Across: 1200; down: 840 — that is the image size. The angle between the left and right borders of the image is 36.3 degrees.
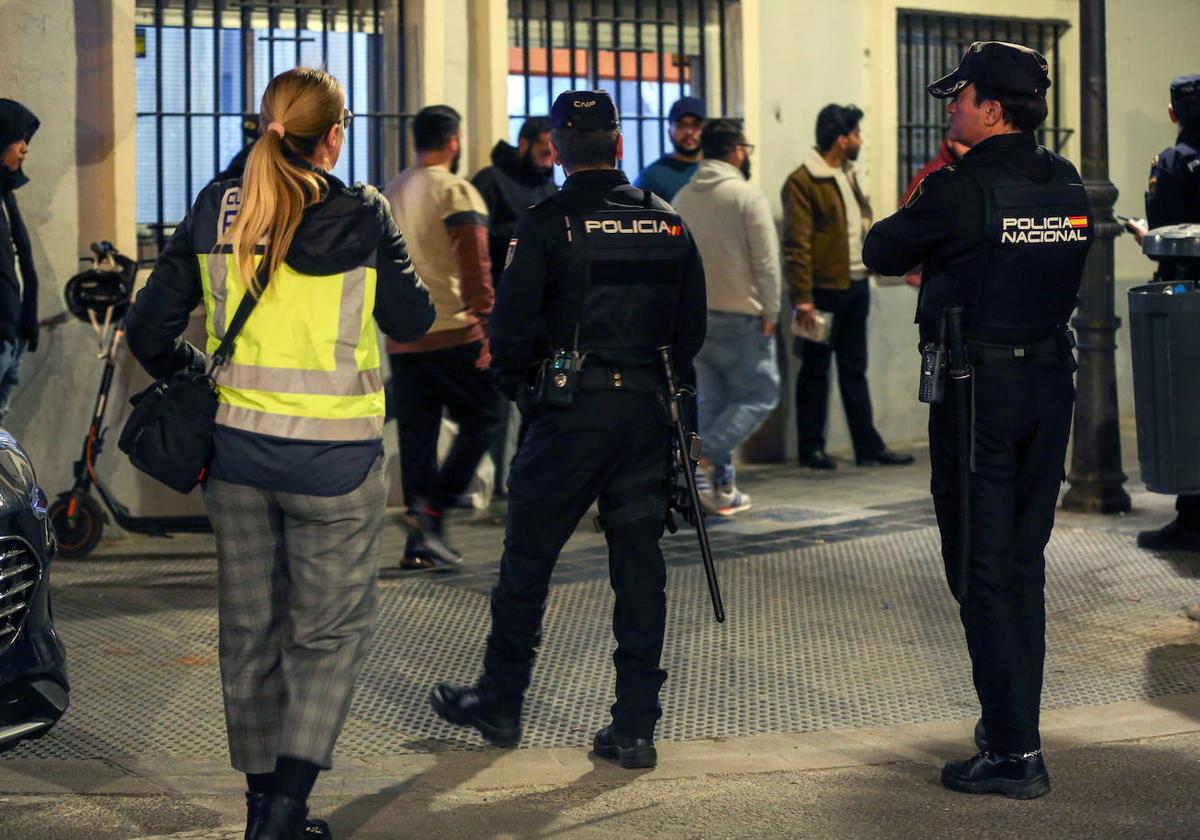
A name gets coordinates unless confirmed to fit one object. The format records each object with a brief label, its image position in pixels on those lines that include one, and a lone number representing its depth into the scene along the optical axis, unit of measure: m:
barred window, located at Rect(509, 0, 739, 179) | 10.66
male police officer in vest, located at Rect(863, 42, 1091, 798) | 4.79
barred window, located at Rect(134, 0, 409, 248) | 9.48
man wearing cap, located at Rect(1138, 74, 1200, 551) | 7.81
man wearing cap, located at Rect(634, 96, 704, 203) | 10.15
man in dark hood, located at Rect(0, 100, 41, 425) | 7.82
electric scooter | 8.28
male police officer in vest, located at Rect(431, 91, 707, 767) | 5.05
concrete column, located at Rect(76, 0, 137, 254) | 8.95
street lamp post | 8.71
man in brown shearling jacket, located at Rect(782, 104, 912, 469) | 10.64
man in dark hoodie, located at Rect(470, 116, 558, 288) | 9.28
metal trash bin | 6.84
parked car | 4.37
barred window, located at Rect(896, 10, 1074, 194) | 12.12
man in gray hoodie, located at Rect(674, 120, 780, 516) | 9.10
